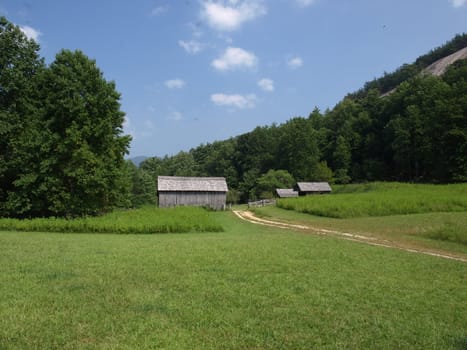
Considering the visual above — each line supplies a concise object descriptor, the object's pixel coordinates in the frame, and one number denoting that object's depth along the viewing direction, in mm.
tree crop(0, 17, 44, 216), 24922
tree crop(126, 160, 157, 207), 72750
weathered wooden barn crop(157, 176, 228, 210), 43594
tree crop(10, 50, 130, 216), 24734
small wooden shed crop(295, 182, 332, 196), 53281
